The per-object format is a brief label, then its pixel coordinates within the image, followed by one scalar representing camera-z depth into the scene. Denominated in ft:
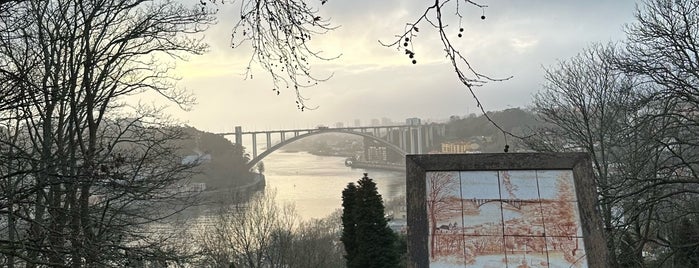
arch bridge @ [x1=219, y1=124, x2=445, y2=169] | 119.44
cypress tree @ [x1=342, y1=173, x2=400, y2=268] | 42.52
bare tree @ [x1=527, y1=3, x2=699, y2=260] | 21.39
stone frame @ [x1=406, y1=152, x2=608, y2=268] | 9.88
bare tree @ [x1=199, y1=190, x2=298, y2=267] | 53.78
